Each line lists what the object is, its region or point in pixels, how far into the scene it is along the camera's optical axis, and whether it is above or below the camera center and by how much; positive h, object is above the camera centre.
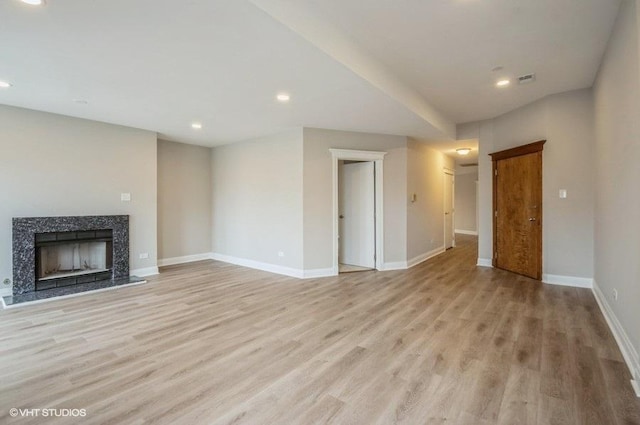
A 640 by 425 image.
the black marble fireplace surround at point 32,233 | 4.16 -0.30
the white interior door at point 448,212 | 8.02 -0.06
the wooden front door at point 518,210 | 4.86 -0.01
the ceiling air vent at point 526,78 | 3.85 +1.74
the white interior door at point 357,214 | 5.81 -0.07
